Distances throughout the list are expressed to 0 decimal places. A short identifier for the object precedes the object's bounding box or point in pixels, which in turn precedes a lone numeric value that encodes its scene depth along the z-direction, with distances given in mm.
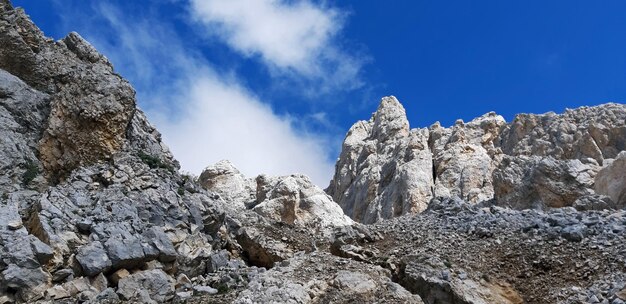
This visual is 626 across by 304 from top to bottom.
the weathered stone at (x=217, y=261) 25625
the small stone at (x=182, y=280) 23544
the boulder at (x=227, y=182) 53781
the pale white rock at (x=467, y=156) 65531
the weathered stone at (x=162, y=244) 24188
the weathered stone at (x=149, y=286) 21712
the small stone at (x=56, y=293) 20703
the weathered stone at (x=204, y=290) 21667
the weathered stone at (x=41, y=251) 21656
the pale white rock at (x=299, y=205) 43281
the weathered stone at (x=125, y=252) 22906
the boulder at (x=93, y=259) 22234
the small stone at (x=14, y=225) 22406
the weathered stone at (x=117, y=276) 22531
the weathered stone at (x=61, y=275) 21578
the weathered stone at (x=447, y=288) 20562
